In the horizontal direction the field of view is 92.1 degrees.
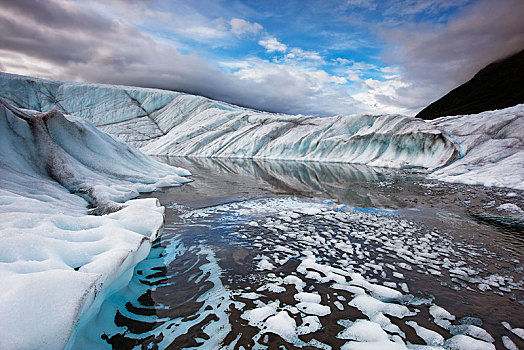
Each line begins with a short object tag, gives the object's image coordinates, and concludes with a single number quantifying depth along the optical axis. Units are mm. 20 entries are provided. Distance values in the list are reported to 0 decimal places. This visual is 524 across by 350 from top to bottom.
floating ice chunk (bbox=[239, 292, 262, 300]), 3059
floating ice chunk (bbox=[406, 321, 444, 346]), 2381
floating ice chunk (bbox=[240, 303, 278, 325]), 2678
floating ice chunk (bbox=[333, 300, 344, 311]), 2881
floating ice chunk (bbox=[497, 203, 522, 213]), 7416
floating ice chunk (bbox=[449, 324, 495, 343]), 2444
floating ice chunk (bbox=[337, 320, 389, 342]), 2416
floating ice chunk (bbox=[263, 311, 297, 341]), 2484
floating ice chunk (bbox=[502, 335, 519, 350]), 2320
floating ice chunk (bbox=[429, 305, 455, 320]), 2744
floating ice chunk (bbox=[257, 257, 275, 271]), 3783
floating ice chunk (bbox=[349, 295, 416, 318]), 2801
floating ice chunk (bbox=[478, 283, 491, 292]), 3305
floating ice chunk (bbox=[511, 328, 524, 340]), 2475
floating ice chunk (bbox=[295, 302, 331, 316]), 2802
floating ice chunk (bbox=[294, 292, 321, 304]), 3023
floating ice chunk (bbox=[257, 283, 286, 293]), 3209
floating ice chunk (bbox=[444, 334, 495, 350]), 2297
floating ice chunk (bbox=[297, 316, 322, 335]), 2537
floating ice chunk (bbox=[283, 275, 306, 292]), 3292
